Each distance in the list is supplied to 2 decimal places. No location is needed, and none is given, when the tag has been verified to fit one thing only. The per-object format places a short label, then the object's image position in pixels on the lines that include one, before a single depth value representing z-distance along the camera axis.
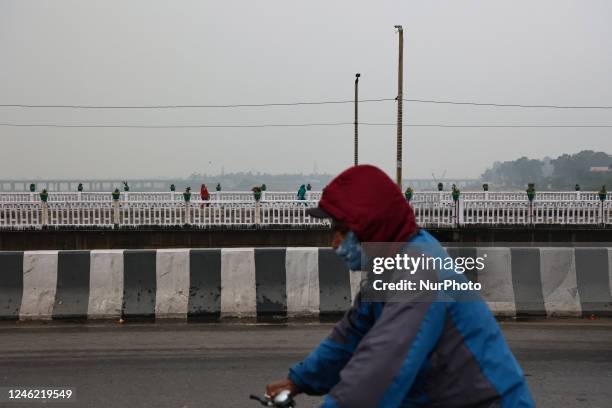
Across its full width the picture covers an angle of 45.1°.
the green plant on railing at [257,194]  19.19
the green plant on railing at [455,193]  20.00
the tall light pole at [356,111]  35.38
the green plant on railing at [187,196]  18.70
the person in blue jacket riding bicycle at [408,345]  2.20
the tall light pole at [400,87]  28.52
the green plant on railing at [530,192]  19.92
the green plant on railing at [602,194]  20.00
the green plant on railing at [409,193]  20.34
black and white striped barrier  9.33
